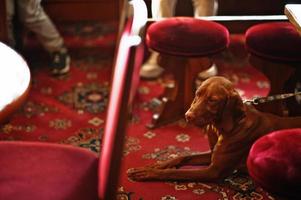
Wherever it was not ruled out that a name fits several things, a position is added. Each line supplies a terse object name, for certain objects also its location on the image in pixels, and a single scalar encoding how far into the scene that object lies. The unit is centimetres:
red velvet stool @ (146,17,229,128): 246
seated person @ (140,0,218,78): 270
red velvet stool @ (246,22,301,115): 247
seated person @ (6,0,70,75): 304
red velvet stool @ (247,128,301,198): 167
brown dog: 207
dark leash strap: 202
